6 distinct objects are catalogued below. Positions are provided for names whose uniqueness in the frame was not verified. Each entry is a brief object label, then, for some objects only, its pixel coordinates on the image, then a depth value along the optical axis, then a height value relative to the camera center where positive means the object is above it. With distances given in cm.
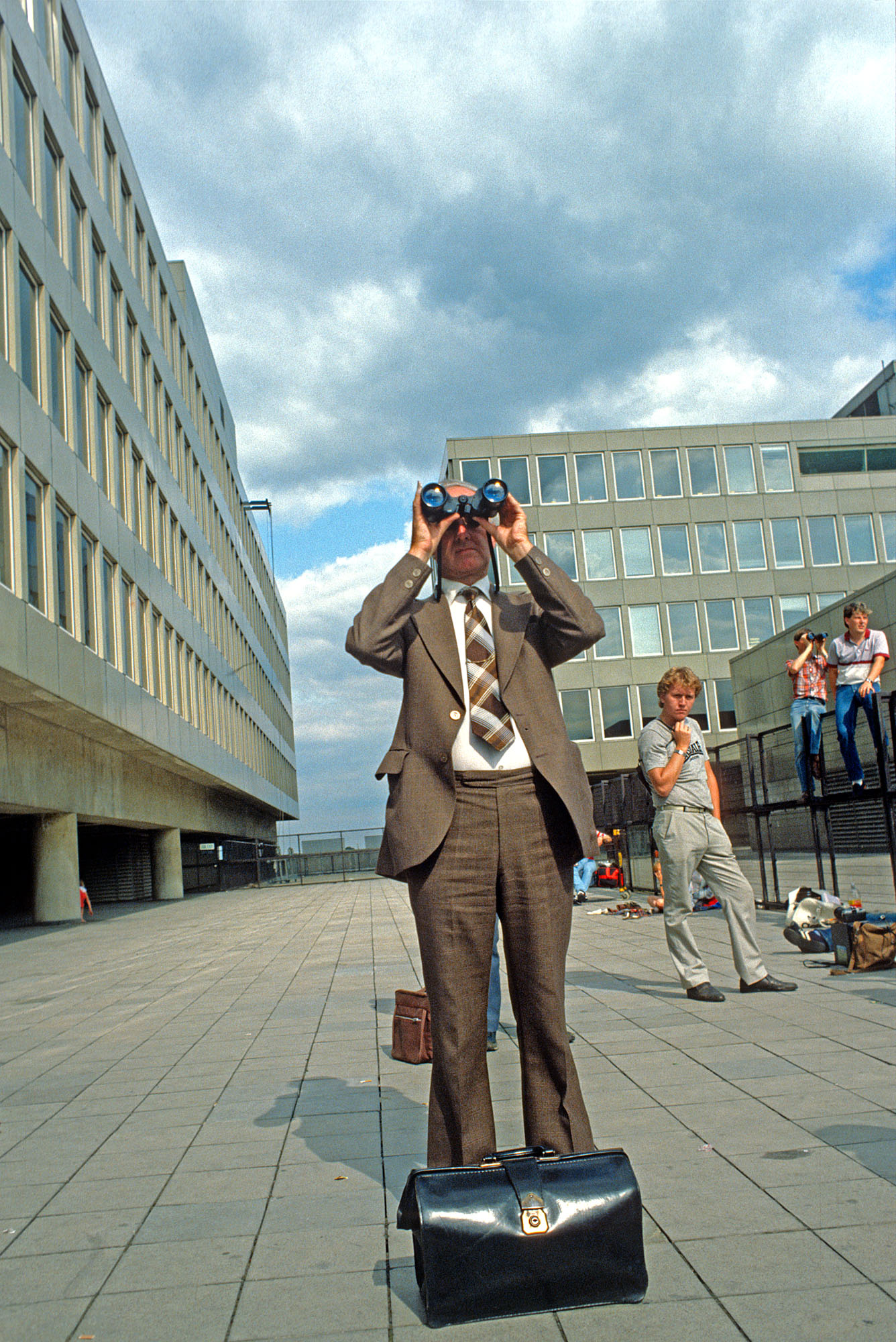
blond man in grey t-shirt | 718 -2
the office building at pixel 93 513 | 1772 +733
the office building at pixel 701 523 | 4828 +1303
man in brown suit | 302 +1
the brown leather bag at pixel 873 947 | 774 -86
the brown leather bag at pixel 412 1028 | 582 -90
